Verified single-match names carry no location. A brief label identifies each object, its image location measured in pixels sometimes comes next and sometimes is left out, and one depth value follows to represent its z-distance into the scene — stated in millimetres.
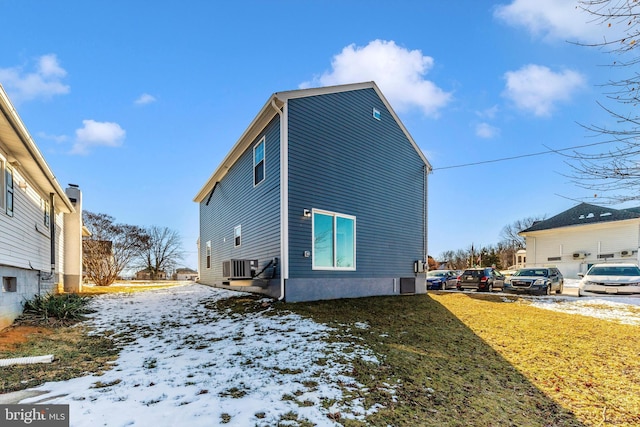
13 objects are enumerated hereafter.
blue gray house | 8703
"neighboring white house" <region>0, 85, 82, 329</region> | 6312
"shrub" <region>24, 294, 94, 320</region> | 7418
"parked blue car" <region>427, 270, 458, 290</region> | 18344
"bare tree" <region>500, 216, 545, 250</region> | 53988
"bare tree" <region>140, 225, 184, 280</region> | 37250
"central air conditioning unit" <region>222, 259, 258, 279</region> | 9297
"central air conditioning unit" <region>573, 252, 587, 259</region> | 25781
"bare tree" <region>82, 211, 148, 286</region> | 22516
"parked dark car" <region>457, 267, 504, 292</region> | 17109
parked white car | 12470
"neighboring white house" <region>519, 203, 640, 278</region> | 23859
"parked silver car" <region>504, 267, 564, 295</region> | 14281
